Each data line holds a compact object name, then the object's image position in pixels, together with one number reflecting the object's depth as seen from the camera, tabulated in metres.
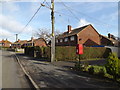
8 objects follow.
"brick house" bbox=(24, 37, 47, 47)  46.93
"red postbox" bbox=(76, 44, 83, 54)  8.08
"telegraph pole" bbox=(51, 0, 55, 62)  11.93
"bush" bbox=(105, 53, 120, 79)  4.72
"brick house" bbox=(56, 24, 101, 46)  24.99
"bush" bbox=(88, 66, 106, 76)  5.76
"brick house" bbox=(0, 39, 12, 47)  71.52
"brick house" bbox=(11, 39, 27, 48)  60.79
